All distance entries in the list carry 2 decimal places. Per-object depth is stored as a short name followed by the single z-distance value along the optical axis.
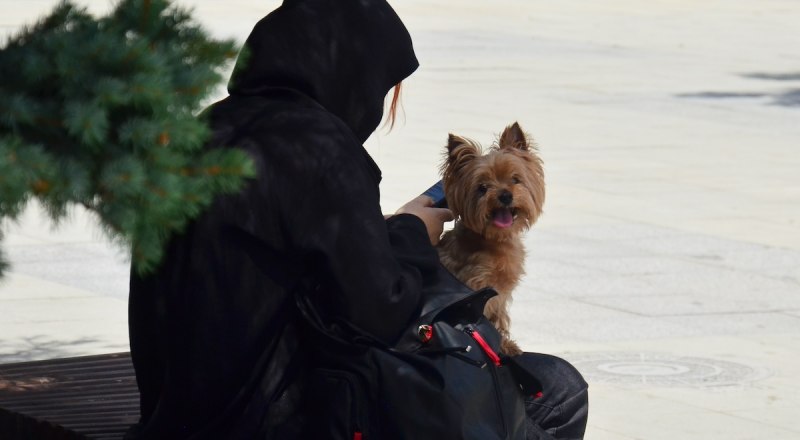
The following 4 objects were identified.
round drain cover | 13.09
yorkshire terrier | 9.13
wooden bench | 8.14
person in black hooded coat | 6.47
